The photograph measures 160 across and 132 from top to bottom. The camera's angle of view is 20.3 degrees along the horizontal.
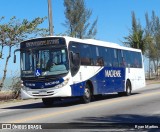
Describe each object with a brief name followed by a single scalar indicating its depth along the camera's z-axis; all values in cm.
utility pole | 2969
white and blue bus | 2017
